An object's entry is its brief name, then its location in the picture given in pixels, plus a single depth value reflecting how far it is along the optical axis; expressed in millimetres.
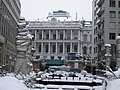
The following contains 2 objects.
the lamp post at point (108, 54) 23203
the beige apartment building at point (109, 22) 36106
